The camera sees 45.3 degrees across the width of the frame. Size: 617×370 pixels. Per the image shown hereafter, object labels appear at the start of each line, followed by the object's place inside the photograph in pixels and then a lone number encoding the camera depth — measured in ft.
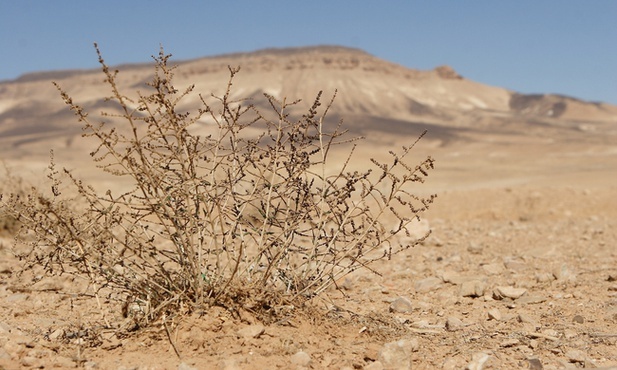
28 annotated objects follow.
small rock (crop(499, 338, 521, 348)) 12.29
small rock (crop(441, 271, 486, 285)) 18.99
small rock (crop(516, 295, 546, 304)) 16.38
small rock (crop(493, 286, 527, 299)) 16.75
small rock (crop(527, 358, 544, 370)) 11.12
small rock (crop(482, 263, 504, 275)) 21.01
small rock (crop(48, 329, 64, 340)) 12.44
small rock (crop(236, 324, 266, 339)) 11.54
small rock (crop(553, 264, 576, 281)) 19.11
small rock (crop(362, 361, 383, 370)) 10.85
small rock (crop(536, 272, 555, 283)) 19.07
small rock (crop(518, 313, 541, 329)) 13.85
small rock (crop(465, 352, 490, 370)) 11.02
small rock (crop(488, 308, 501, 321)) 14.50
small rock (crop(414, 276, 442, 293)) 18.37
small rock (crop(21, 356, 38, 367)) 10.44
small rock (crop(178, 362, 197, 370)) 10.44
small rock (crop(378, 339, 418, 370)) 11.04
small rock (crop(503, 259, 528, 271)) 21.63
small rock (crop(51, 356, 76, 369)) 10.62
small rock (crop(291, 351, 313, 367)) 10.95
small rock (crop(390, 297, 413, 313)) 15.46
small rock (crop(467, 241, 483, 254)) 26.05
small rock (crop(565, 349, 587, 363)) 11.50
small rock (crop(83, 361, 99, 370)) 10.59
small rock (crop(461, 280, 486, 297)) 17.21
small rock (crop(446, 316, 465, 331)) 13.74
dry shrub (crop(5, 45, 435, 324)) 11.22
